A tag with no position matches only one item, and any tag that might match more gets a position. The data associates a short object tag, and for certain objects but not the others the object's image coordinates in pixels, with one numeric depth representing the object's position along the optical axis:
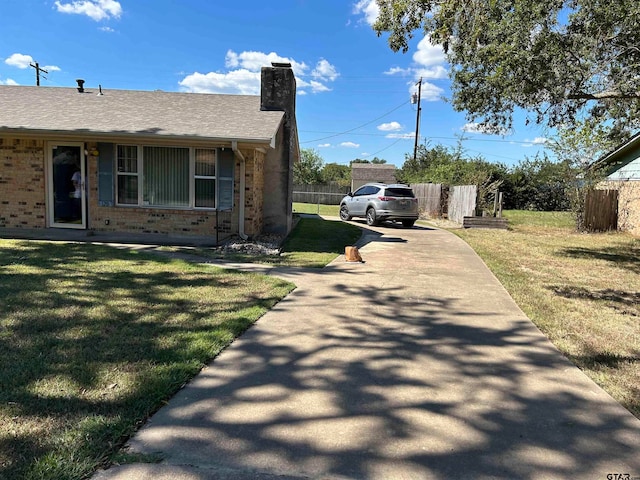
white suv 17.91
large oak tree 8.59
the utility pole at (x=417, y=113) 37.97
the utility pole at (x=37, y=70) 31.42
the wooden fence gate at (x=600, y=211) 17.72
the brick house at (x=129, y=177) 10.98
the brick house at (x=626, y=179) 17.30
